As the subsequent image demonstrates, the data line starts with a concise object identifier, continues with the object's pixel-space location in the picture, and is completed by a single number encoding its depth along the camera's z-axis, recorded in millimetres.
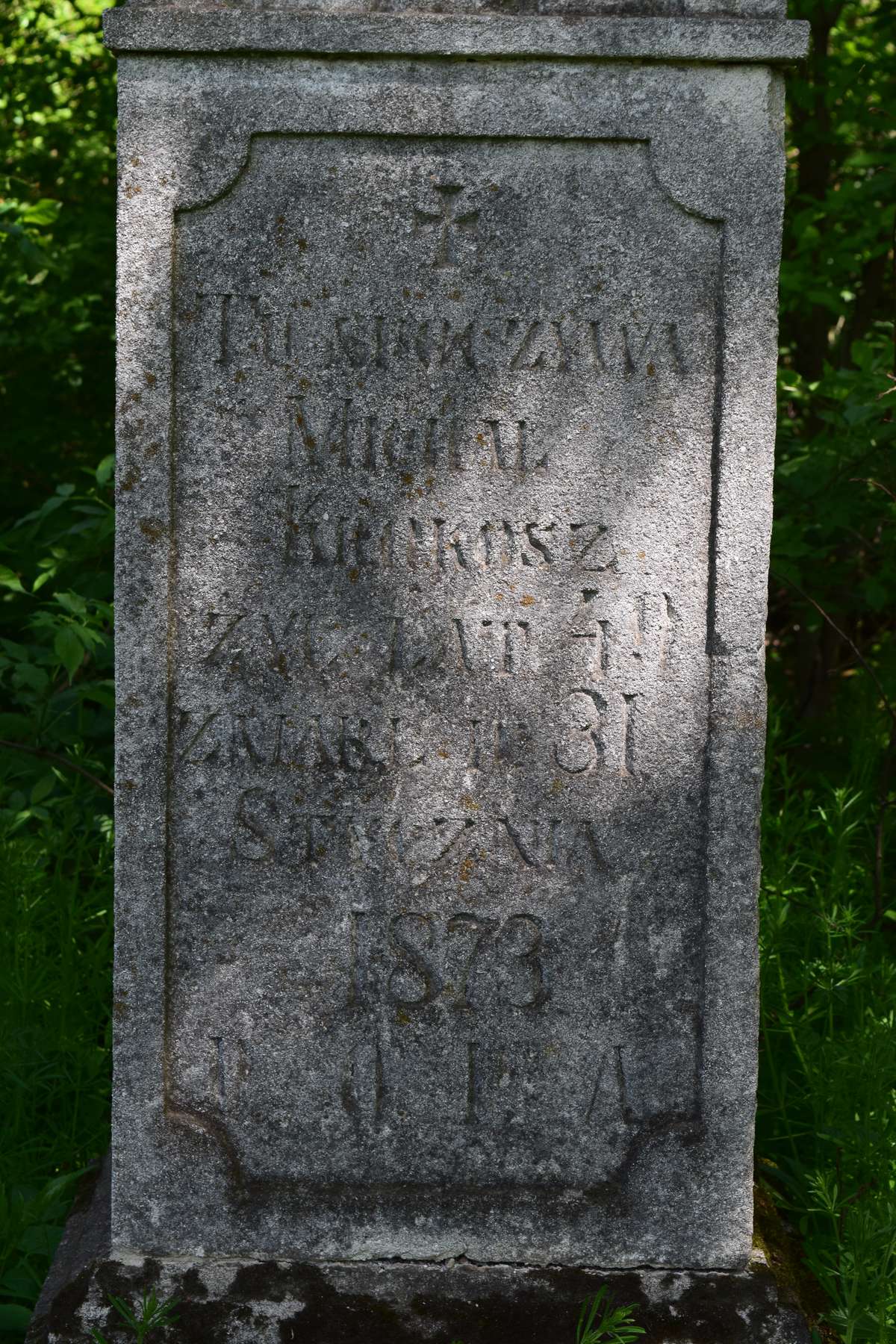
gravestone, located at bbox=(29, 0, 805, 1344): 2710
